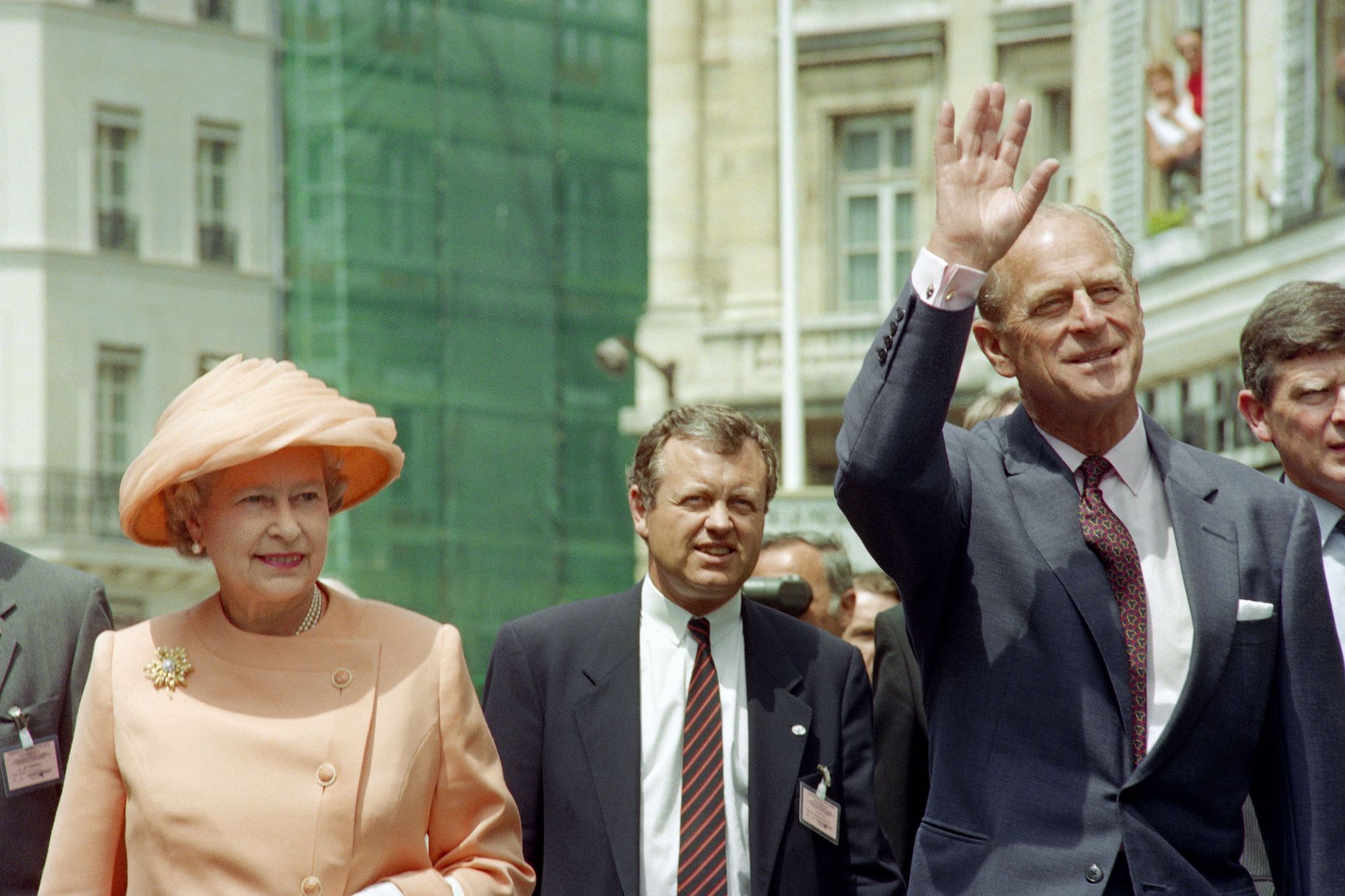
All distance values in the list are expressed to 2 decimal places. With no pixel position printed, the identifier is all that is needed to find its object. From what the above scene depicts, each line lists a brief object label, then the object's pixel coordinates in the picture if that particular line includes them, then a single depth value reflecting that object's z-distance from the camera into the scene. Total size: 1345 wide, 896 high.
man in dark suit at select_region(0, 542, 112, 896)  8.59
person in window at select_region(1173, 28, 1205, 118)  33.59
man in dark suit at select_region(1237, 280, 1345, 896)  8.91
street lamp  34.12
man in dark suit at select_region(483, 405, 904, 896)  9.02
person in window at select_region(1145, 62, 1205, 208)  33.72
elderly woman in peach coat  7.23
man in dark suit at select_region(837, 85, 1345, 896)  6.75
